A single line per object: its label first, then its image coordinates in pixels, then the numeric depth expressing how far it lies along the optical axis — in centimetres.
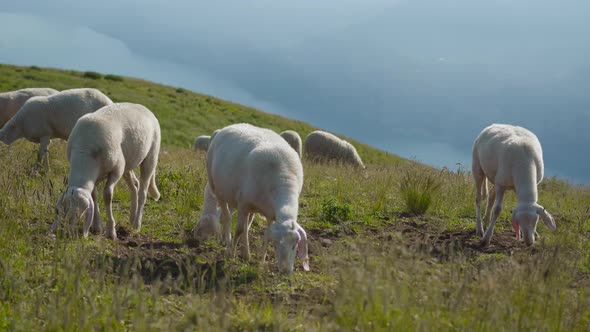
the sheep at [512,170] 755
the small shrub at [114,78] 4103
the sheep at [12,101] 1570
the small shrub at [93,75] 4051
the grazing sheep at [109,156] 664
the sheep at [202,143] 2511
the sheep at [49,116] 1226
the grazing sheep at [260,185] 557
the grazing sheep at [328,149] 2169
